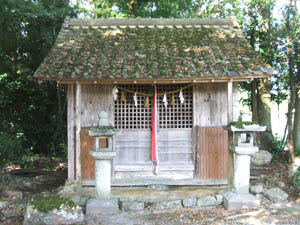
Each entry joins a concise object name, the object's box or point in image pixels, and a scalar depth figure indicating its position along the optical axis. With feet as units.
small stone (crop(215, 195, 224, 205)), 24.41
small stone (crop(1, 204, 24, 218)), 22.15
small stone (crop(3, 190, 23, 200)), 26.13
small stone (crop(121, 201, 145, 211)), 23.89
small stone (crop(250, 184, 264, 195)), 25.82
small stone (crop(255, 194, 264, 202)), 24.74
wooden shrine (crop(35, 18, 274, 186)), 26.66
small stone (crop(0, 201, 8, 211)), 22.84
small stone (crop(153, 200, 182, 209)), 24.14
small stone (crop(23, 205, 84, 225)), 19.45
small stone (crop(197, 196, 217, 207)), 24.40
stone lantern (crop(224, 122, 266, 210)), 22.49
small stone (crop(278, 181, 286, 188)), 28.04
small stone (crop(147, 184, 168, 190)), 27.43
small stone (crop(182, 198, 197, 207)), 24.40
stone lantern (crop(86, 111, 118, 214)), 22.15
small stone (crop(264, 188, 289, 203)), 24.47
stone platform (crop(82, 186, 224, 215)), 22.52
